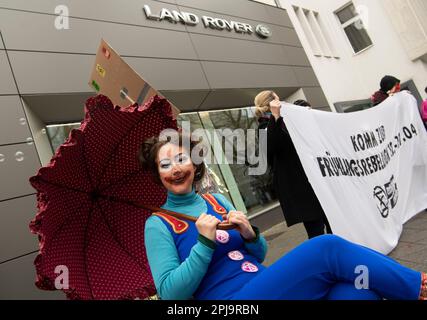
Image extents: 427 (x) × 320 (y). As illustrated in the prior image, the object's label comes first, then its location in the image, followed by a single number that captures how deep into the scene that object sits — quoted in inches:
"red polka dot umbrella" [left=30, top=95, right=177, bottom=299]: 52.7
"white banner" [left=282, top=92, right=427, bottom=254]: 118.3
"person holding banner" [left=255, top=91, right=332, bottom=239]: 119.6
